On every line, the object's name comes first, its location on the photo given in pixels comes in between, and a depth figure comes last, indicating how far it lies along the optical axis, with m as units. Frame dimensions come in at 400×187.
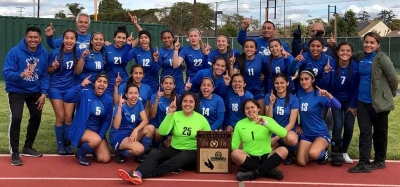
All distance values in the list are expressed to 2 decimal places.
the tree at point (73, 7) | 71.69
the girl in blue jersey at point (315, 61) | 6.77
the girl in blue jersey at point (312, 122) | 6.45
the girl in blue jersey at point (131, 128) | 6.45
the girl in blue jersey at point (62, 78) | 6.80
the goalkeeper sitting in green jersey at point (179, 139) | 5.90
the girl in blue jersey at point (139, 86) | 6.86
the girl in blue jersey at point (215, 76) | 6.78
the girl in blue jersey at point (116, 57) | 7.37
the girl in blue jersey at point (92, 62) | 7.05
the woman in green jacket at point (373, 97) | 6.00
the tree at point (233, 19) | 69.56
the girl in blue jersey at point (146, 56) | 7.42
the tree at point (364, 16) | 121.29
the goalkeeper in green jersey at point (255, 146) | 5.79
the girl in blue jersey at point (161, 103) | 6.67
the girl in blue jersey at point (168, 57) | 7.52
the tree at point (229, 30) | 58.78
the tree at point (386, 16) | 114.21
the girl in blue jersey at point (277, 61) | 7.05
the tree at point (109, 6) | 74.19
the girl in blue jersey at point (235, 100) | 6.60
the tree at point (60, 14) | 67.47
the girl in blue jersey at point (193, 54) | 7.42
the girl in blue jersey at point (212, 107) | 6.61
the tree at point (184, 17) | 59.53
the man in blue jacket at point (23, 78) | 6.36
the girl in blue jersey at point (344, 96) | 6.55
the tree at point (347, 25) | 54.62
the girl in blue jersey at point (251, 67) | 7.05
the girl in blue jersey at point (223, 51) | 7.25
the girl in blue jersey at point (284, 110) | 6.44
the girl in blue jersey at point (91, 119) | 6.46
